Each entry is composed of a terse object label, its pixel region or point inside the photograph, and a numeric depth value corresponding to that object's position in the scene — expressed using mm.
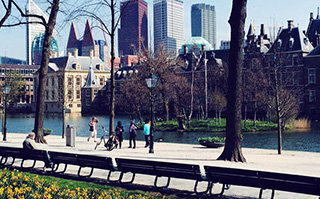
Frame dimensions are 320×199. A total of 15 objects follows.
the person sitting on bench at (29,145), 15578
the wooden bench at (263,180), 9359
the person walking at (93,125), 27472
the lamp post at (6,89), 30750
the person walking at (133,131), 22980
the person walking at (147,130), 23859
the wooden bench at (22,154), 15164
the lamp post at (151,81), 20859
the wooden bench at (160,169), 11359
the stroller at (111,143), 21438
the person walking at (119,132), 23453
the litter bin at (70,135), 23688
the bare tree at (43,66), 24516
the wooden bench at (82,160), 13174
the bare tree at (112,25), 22141
